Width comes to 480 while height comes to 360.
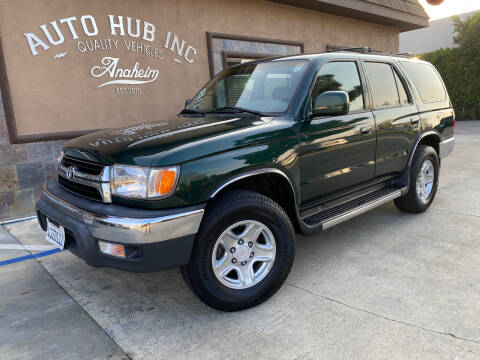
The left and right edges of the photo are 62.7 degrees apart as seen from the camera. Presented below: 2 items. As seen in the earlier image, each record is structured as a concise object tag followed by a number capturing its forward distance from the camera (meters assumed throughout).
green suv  2.52
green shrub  15.91
